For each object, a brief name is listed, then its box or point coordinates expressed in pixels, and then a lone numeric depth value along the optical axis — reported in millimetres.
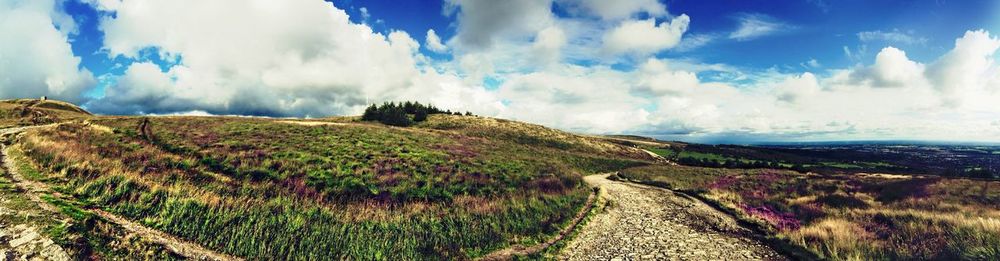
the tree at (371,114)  81838
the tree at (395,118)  77375
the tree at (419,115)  88875
